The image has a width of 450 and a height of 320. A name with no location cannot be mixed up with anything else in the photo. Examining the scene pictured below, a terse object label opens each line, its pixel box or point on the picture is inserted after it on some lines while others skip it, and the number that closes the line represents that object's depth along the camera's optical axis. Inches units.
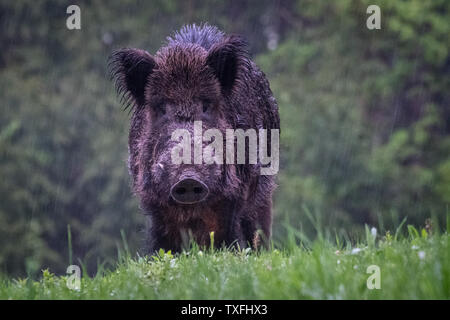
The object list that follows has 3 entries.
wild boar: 426.0
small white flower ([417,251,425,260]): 250.2
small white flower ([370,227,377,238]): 285.4
